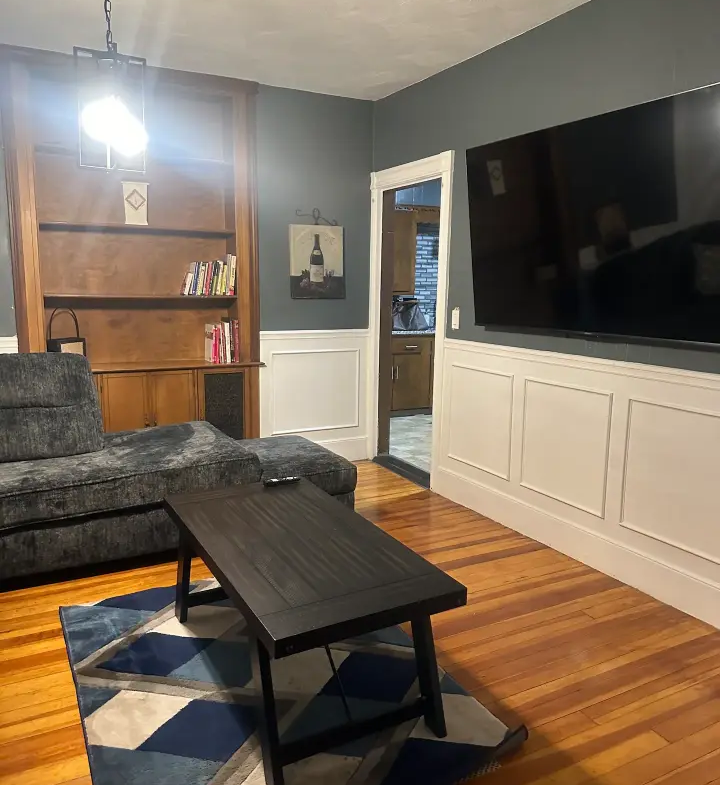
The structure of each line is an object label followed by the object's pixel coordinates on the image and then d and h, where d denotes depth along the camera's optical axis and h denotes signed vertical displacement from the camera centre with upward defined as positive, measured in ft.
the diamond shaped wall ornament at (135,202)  13.44 +1.75
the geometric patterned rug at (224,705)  5.89 -4.07
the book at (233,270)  14.30 +0.44
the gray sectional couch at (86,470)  9.05 -2.59
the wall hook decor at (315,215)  14.89 +1.66
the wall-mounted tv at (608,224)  8.09 +0.94
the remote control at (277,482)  8.31 -2.33
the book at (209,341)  14.51 -1.06
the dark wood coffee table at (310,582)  5.32 -2.49
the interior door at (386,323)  15.58 -0.74
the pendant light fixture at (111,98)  7.76 +2.21
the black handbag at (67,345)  12.85 -1.03
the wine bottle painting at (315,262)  14.90 +0.66
